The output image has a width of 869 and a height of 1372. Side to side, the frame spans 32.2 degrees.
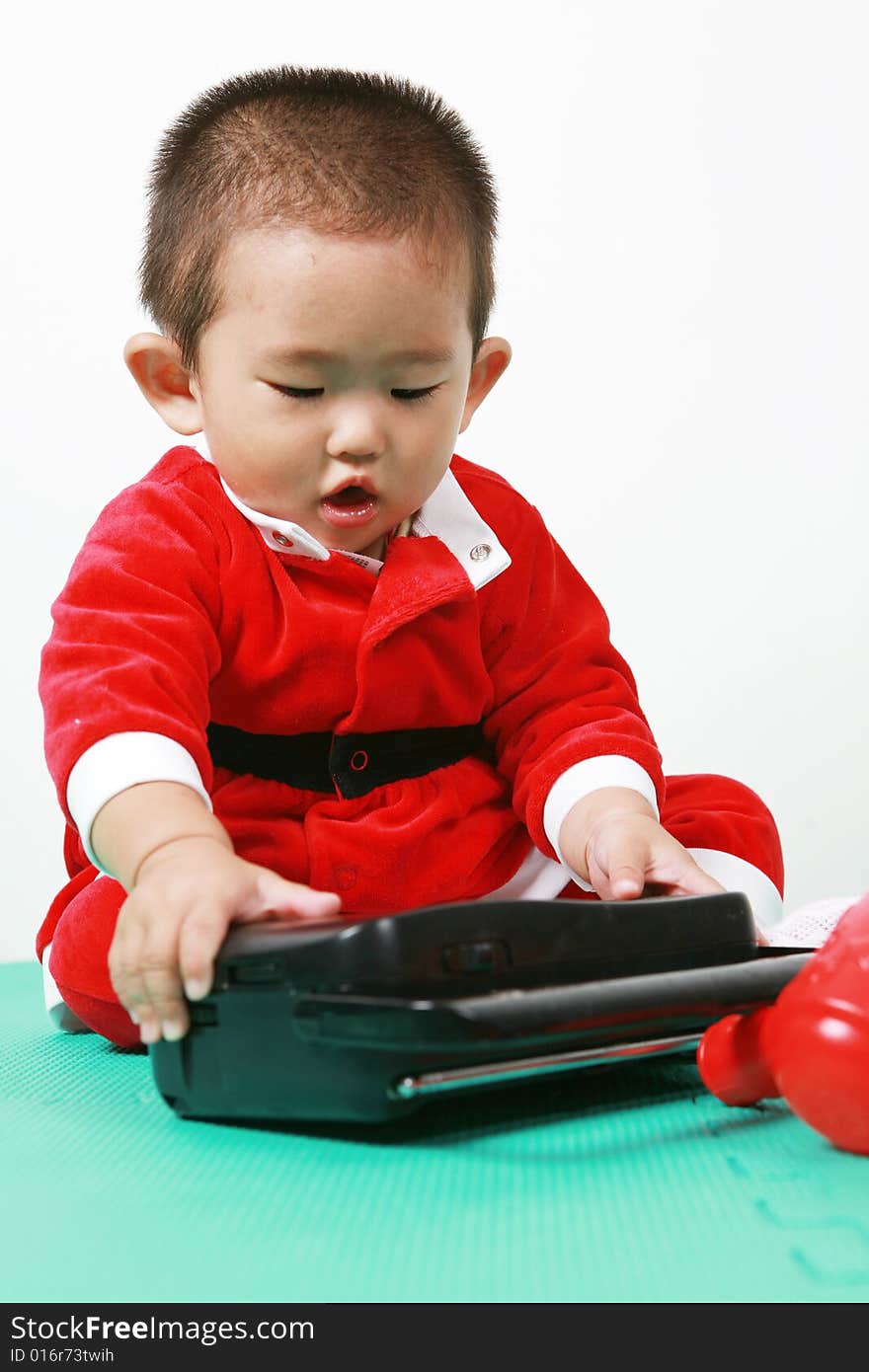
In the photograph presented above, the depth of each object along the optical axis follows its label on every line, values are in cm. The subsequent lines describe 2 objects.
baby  85
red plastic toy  56
